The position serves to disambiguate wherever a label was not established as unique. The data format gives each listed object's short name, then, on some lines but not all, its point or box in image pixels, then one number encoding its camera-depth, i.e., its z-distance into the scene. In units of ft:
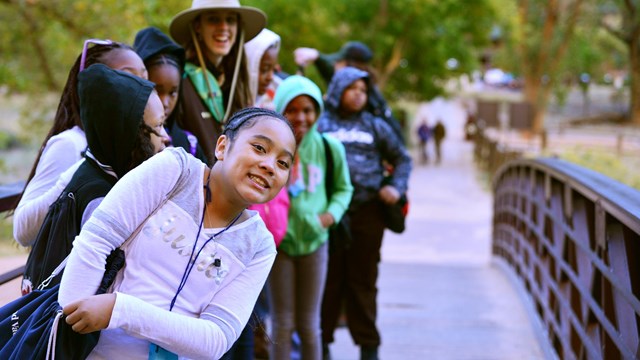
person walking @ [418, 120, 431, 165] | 98.68
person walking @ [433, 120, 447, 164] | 98.58
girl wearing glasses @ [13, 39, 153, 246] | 8.33
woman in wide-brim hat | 11.76
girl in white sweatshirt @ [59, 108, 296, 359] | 6.55
